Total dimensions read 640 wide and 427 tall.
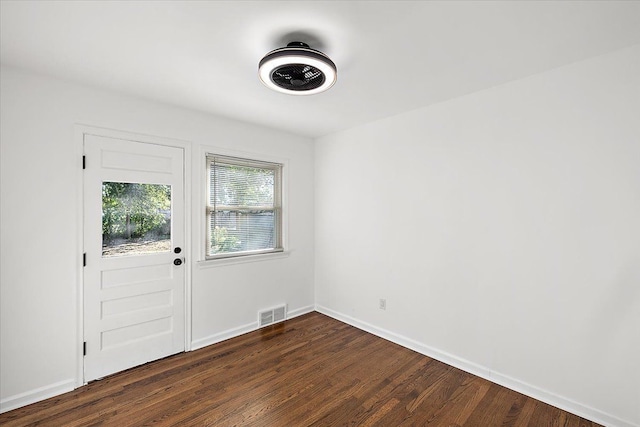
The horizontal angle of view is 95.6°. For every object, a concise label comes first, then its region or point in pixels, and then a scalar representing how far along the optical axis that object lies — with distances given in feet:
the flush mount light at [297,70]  6.01
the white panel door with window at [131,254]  8.29
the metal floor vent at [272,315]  11.87
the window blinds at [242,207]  10.91
